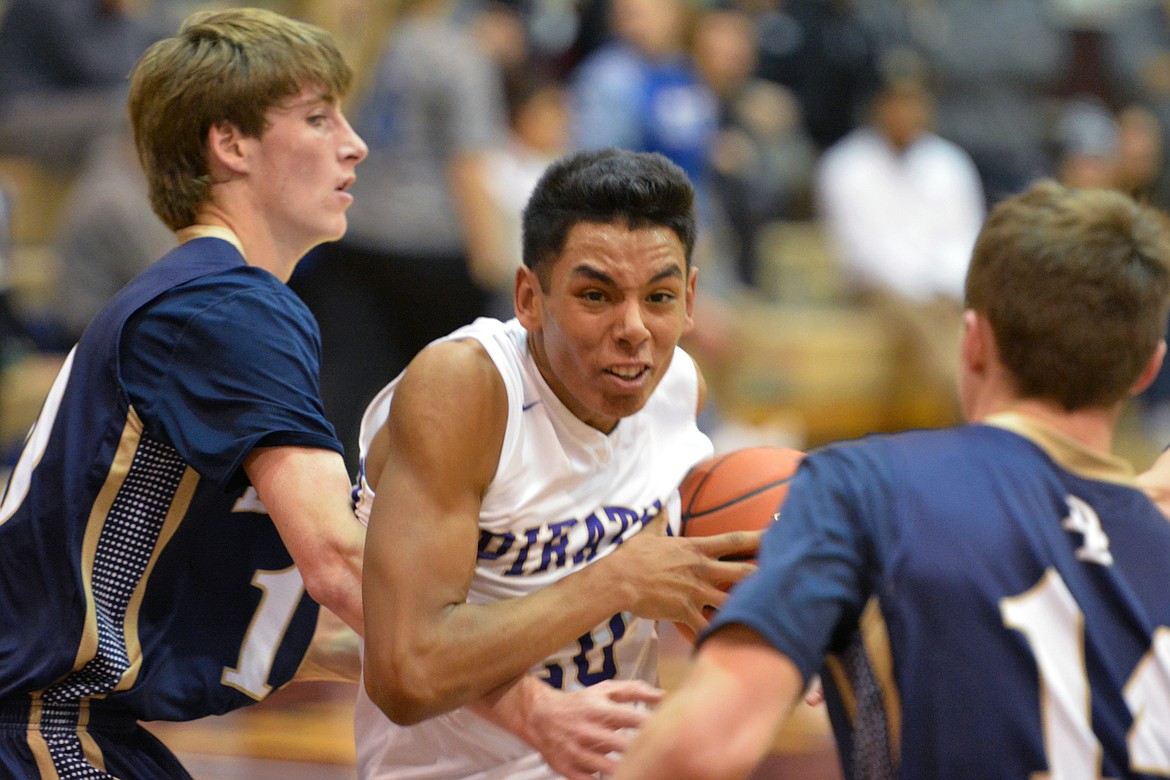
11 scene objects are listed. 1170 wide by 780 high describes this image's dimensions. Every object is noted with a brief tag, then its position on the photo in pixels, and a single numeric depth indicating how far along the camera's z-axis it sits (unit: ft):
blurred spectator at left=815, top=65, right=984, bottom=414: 64.64
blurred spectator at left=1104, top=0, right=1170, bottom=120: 78.64
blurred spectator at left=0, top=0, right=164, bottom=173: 51.57
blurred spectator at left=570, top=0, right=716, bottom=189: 56.39
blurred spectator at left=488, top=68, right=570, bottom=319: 50.83
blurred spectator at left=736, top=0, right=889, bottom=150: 70.85
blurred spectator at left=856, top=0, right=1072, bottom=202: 71.46
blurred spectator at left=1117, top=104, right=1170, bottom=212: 72.28
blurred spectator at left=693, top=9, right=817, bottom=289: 62.64
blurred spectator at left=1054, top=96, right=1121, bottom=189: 69.10
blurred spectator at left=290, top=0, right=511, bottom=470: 44.68
